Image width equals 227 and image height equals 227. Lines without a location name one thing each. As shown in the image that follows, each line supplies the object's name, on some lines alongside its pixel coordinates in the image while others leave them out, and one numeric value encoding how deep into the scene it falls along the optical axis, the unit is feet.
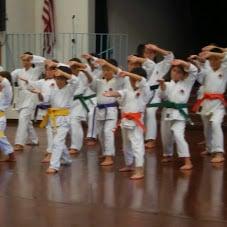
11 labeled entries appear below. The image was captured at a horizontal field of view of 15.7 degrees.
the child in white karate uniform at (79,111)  44.28
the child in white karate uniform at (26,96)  47.20
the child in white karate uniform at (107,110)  41.18
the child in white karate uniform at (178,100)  38.99
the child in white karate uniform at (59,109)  38.85
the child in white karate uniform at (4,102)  41.38
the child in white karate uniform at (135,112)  36.69
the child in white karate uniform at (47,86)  40.68
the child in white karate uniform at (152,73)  41.85
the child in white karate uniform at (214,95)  40.65
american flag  65.10
